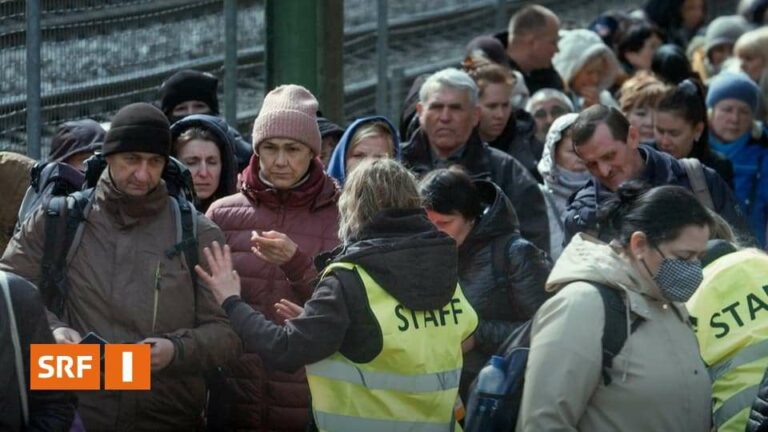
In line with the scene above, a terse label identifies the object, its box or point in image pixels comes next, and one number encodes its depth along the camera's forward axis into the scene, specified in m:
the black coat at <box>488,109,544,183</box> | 19.00
